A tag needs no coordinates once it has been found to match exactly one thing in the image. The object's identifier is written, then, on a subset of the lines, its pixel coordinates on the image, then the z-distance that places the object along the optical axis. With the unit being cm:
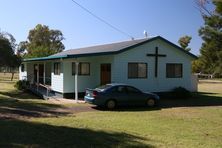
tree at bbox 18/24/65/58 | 4339
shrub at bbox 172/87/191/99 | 1457
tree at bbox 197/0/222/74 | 2879
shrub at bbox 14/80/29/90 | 1869
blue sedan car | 1089
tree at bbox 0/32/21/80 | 1672
